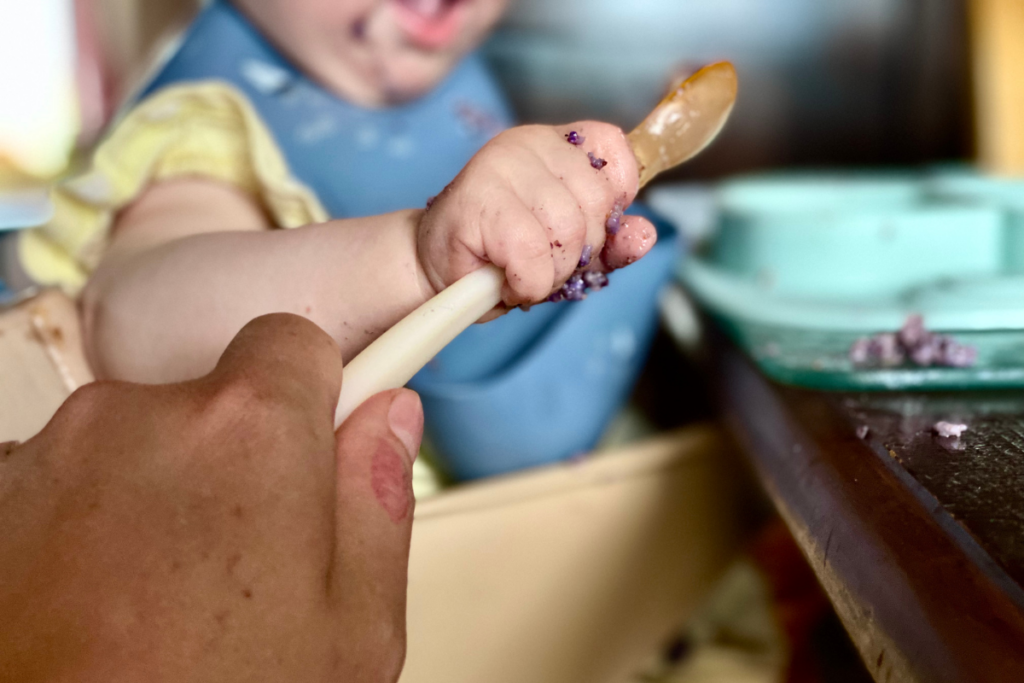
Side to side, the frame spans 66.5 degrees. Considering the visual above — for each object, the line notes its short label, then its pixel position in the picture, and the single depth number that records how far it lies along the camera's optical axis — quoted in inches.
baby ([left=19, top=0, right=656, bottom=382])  8.9
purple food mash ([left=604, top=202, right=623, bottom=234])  9.0
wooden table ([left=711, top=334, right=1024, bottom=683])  6.9
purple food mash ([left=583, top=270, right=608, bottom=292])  9.3
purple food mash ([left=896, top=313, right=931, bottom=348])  13.0
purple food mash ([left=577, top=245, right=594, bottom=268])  8.9
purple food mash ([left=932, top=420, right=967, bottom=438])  10.0
